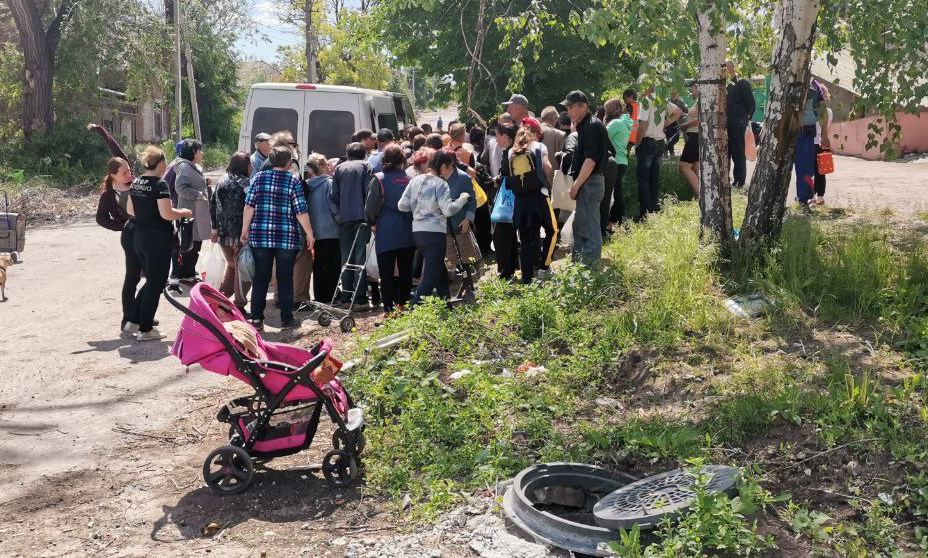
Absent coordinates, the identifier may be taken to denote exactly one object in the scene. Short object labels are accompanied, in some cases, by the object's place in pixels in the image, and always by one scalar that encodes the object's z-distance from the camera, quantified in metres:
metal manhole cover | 4.35
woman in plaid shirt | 9.19
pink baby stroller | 5.61
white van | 13.47
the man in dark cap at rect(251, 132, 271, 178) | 11.11
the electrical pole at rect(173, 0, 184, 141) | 33.82
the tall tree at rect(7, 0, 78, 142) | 26.36
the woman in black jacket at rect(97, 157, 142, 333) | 9.54
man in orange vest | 11.93
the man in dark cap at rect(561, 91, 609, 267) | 8.70
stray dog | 11.27
